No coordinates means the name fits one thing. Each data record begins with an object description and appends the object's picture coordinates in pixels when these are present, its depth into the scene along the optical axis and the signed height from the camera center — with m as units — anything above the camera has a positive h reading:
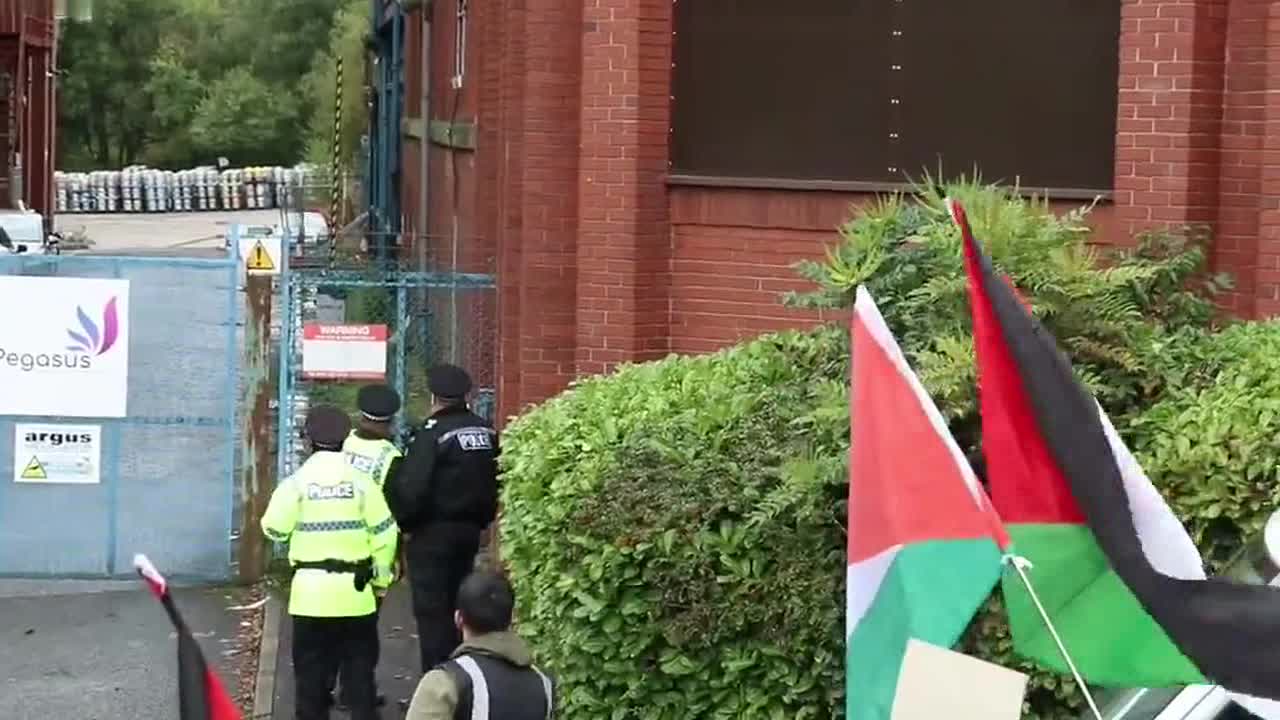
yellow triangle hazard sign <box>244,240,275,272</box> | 14.79 -0.20
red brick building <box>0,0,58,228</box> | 44.22 +2.68
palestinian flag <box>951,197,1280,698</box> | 4.32 -0.53
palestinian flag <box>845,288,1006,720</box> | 4.54 -0.61
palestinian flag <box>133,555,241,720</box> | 4.60 -0.97
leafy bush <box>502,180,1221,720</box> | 7.41 -0.88
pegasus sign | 13.75 -0.76
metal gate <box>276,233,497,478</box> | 14.28 -0.66
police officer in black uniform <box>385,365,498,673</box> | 10.57 -1.29
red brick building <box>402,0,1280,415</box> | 9.93 +0.58
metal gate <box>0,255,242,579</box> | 14.18 -1.50
